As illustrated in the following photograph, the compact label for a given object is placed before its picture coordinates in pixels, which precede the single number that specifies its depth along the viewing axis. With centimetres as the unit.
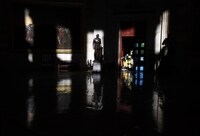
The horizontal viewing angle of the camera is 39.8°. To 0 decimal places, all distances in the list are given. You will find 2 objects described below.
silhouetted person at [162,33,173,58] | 1769
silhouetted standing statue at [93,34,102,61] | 1922
